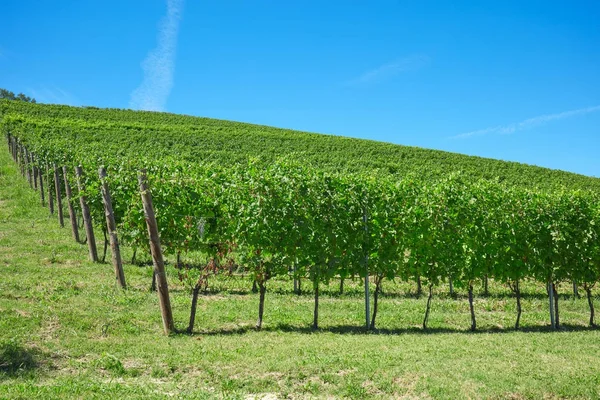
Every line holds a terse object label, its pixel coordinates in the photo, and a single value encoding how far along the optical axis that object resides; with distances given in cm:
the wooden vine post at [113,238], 1361
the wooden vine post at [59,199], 2095
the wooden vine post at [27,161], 3154
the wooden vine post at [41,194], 2636
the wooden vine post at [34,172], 2943
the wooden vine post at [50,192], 2283
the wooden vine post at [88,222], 1606
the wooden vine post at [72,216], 1897
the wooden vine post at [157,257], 1009
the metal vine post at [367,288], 1188
